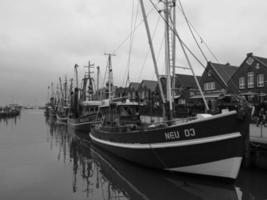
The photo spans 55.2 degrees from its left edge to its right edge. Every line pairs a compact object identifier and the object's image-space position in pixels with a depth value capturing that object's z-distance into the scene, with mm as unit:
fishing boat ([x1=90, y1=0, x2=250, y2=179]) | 9820
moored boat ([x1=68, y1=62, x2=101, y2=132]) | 30984
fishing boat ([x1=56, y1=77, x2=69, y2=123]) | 54581
